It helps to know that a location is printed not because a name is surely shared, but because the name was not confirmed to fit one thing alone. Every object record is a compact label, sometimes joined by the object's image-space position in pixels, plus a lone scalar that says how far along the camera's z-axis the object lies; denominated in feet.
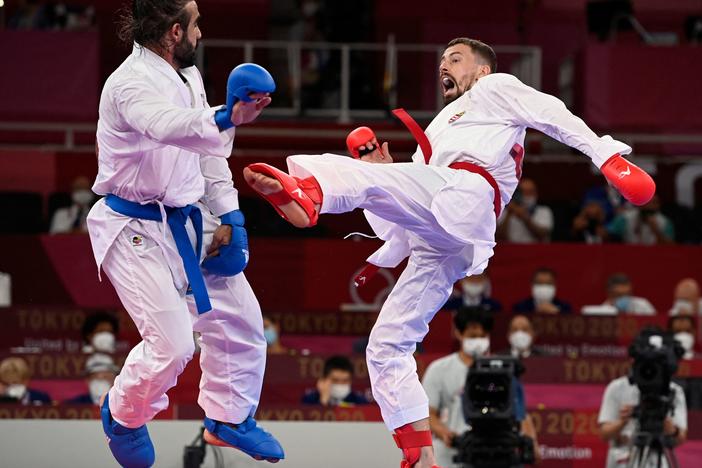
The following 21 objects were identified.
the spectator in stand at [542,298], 60.97
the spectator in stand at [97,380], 48.75
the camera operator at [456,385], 45.32
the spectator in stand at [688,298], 61.19
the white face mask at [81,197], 63.30
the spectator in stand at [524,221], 65.31
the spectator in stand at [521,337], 55.27
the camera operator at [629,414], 42.43
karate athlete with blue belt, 28.29
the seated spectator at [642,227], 67.31
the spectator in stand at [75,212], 63.20
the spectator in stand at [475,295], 60.19
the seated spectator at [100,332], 54.27
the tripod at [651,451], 41.43
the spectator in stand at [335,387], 49.66
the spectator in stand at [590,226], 66.26
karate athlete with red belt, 29.49
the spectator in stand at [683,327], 56.58
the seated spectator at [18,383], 48.35
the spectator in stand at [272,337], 55.42
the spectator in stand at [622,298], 61.59
